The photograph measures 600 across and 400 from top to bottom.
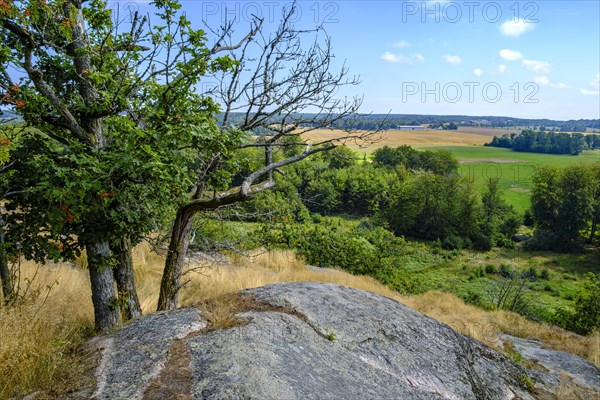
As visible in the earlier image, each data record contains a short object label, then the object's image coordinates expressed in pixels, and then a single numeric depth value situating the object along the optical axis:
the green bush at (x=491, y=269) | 48.62
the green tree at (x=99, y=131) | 4.30
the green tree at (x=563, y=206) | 58.78
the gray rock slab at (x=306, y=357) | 3.14
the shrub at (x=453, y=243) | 59.78
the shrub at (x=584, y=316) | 20.72
